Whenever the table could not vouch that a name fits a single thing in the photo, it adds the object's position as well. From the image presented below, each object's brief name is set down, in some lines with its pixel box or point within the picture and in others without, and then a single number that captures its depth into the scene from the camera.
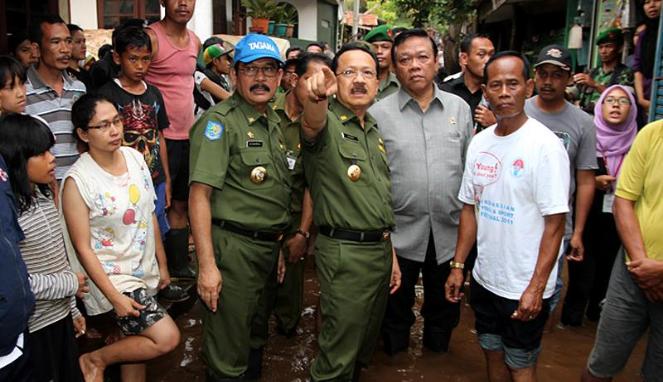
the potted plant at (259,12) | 11.48
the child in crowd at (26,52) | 3.61
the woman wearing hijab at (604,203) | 3.93
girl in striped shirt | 2.24
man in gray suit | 3.33
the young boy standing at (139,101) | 3.50
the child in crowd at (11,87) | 2.76
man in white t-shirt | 2.54
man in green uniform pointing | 2.85
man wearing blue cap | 2.76
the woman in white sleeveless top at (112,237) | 2.60
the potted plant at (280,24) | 12.72
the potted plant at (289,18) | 13.36
